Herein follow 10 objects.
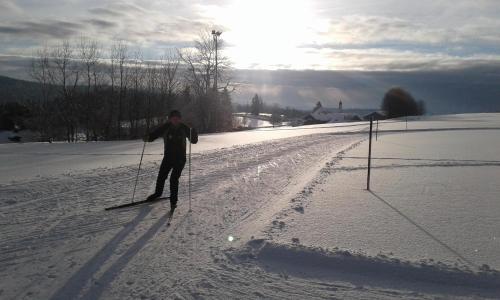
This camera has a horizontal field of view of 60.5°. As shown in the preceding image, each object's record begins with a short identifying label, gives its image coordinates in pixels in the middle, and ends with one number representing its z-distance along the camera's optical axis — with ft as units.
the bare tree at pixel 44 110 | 153.48
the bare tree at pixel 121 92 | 167.94
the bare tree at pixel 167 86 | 187.93
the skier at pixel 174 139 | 27.20
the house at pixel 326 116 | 339.57
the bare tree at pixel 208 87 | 189.37
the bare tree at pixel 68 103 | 153.69
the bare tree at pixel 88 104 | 159.63
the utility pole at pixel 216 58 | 192.86
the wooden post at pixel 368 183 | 34.25
